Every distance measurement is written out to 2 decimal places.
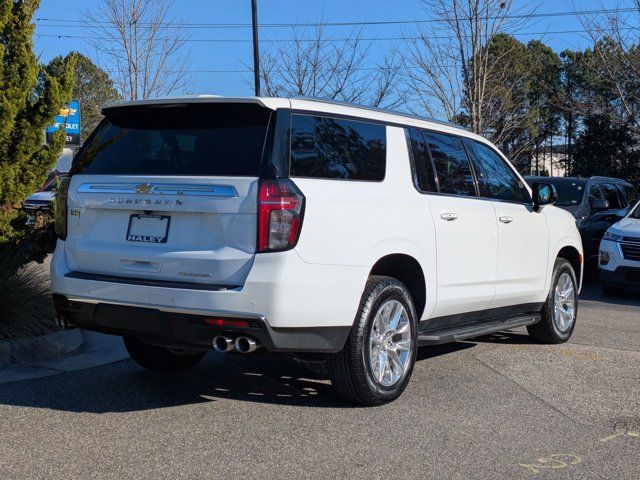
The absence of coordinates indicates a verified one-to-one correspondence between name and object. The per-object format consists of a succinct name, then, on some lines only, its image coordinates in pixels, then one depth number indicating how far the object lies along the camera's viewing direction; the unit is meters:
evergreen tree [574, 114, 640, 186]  37.45
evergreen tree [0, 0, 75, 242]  7.16
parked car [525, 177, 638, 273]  12.88
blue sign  12.79
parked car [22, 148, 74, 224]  8.06
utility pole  19.48
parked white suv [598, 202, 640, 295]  10.88
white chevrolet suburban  4.49
